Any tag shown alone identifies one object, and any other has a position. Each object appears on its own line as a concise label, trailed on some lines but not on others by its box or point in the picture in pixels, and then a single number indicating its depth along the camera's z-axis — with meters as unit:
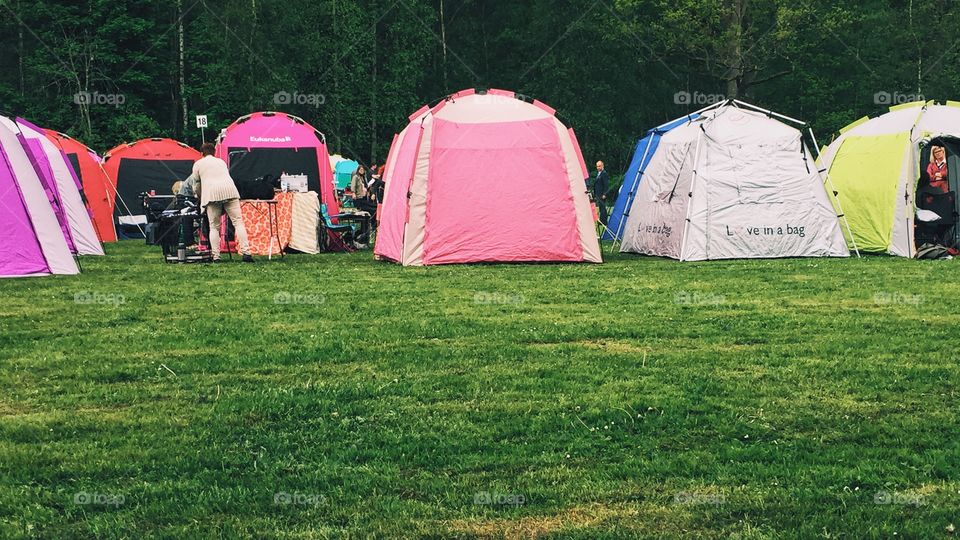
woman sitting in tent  16.78
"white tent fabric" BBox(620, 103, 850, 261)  16.22
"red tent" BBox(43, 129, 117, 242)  23.83
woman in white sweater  15.96
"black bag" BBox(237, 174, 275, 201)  17.56
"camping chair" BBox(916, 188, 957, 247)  16.95
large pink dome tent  15.69
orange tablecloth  17.95
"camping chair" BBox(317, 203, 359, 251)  19.17
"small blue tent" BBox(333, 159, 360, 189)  29.55
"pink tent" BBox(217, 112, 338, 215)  22.38
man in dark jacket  27.37
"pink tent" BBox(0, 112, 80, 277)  13.84
